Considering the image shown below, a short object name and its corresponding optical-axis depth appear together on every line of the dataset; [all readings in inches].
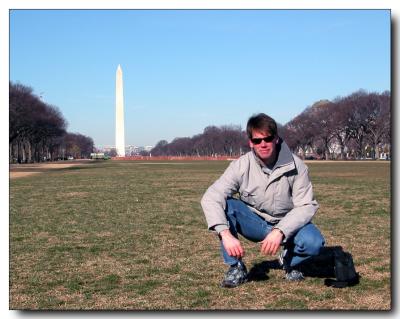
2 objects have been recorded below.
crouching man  174.9
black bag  187.6
